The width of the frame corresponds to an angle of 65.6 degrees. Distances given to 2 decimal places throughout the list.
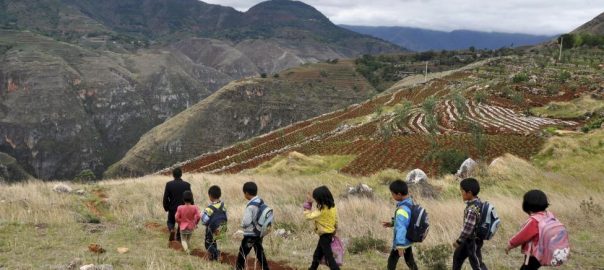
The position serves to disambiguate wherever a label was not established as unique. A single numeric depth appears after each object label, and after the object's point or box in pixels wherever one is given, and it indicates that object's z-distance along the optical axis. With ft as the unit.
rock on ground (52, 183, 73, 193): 49.78
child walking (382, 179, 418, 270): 19.84
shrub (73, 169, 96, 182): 123.09
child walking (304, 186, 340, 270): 20.84
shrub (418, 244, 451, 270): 23.53
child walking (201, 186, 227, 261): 24.35
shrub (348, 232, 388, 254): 27.75
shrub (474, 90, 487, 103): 180.24
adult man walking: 30.17
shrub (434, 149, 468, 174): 80.74
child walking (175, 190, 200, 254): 26.89
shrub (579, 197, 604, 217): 36.91
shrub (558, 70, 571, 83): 197.22
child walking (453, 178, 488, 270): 19.45
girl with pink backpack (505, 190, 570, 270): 16.12
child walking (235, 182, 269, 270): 21.68
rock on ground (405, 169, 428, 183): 53.35
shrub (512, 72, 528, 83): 211.31
